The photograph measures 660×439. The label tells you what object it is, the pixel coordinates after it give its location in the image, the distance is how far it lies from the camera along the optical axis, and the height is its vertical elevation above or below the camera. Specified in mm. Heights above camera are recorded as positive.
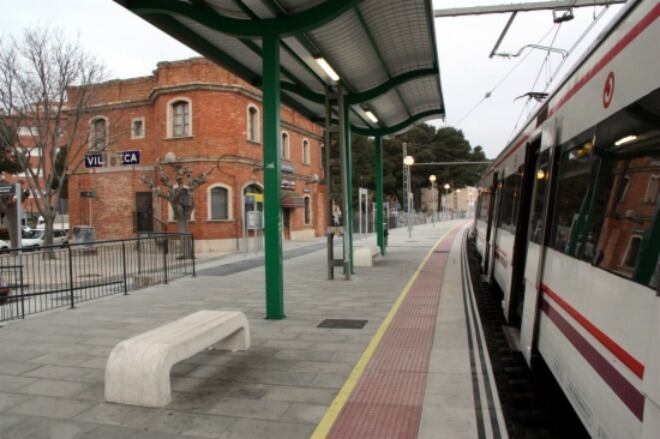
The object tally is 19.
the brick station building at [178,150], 24891 +2235
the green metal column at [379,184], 18156 +407
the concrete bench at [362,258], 15461 -1868
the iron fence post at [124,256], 11455 -1381
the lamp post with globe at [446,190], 65250 +755
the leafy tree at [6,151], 20797 +2332
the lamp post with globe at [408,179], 26758 +1006
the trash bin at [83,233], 25031 -1894
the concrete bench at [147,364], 4664 -1549
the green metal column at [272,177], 8250 +291
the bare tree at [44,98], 20375 +3982
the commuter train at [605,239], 2543 -278
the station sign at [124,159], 15862 +1119
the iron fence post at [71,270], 9730 -1440
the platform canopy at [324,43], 7883 +2871
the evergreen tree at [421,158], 58969 +4900
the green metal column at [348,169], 13414 +703
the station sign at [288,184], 28478 +610
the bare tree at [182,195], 22141 -6
